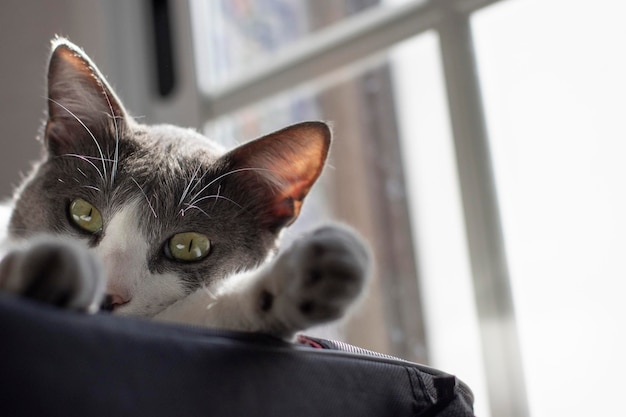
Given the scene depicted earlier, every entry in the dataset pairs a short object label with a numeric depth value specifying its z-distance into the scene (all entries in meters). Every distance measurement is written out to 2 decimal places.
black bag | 0.30
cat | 0.39
